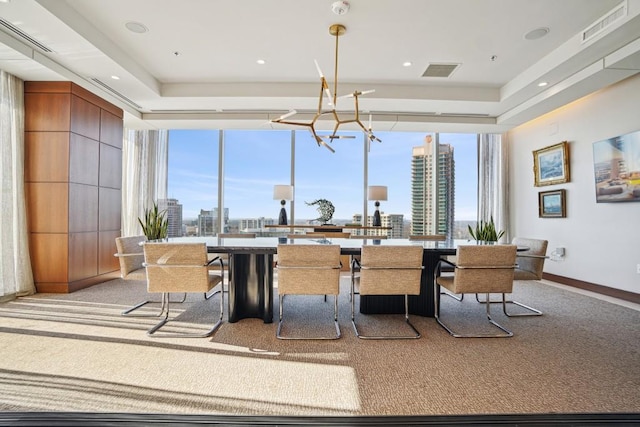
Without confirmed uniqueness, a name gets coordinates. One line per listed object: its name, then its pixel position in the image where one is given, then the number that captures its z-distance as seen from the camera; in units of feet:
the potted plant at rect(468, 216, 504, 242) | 14.64
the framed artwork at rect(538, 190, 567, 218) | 15.60
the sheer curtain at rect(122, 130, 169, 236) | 19.38
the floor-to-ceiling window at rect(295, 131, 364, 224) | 21.02
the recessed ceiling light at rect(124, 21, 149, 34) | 10.33
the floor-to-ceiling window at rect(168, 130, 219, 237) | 21.22
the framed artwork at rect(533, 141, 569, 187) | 15.43
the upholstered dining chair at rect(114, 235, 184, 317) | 9.39
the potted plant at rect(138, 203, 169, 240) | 14.34
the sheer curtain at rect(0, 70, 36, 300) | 11.64
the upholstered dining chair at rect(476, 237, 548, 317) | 10.02
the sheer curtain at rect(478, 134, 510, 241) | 19.88
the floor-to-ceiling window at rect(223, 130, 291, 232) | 21.11
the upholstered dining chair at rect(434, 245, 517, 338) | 8.48
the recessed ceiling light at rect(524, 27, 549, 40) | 10.35
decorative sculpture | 16.56
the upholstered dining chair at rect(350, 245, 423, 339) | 8.36
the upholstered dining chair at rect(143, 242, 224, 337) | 8.20
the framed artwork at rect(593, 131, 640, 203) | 12.06
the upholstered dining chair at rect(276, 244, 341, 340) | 8.15
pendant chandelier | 10.06
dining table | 8.75
